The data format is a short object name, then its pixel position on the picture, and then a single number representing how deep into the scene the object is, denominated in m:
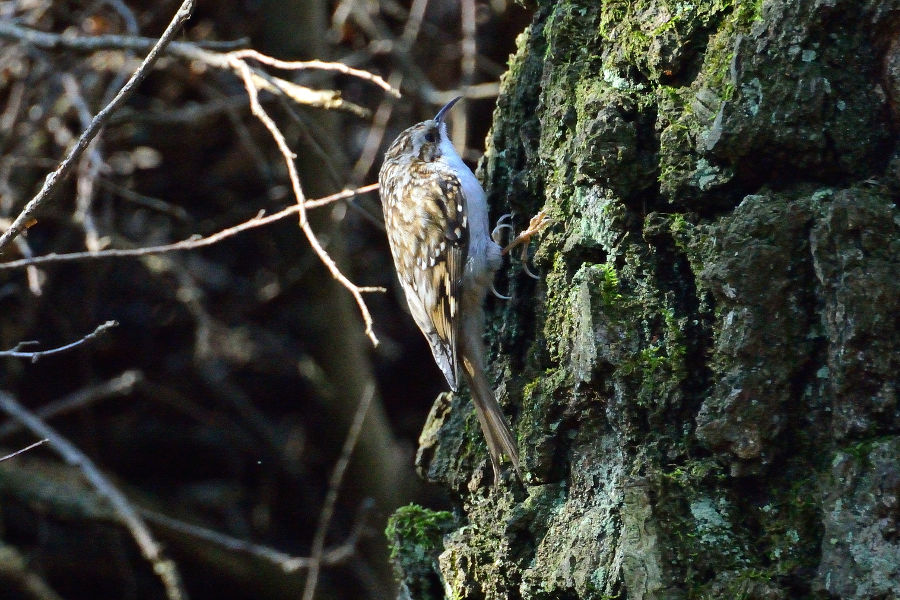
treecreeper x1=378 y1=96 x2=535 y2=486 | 5.05
